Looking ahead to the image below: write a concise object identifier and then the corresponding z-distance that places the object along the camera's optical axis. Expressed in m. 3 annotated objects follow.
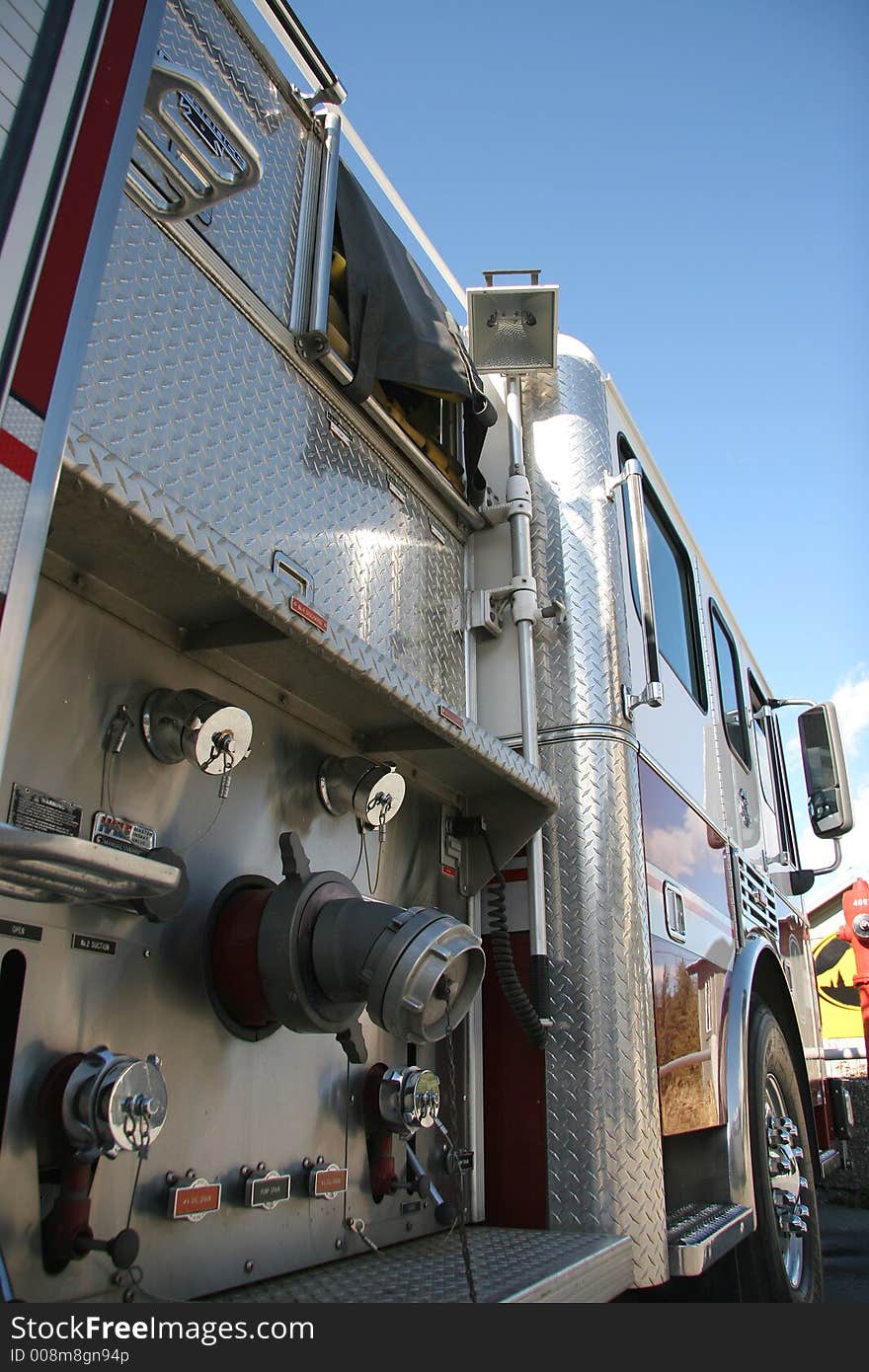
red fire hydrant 7.54
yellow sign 12.38
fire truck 1.51
